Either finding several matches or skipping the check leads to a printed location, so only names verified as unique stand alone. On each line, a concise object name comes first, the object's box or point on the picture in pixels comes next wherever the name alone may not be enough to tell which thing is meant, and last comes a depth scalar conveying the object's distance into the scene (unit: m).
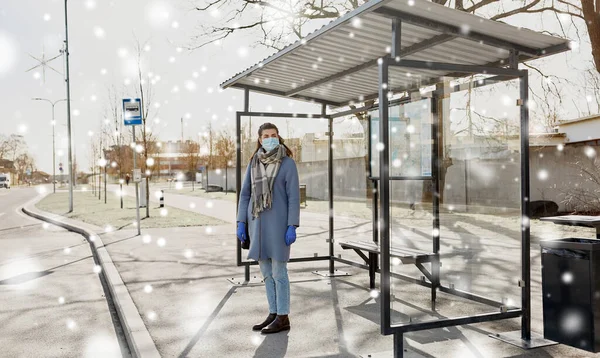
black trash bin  4.29
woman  5.33
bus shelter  4.71
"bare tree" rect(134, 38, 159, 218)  20.23
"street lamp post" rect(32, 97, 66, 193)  47.09
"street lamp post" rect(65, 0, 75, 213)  25.61
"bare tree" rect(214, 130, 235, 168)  49.84
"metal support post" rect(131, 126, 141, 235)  14.17
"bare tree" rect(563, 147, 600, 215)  17.31
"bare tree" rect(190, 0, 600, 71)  18.73
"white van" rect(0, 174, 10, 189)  79.22
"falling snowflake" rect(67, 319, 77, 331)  5.86
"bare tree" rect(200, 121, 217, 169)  62.33
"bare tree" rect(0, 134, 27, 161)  118.62
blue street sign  13.52
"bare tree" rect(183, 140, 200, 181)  79.50
